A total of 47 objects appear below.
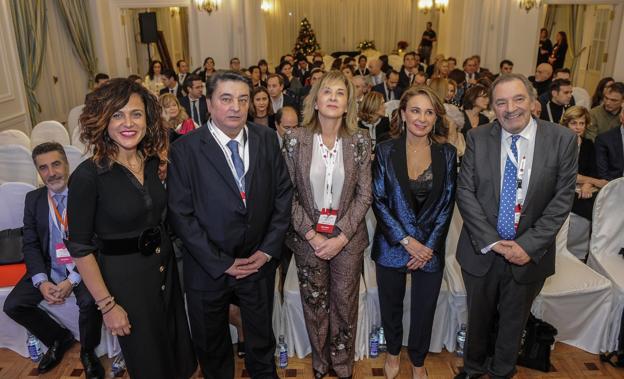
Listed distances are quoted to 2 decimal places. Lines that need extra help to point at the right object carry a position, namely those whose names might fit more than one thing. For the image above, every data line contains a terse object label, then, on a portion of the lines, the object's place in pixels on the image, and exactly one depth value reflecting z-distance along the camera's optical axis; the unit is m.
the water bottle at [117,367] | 2.97
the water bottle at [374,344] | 3.10
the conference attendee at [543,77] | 7.72
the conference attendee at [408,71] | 9.08
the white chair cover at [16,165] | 4.27
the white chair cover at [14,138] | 4.93
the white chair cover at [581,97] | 7.29
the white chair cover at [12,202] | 3.19
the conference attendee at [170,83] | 7.96
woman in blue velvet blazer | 2.52
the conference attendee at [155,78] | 9.04
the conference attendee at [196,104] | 6.04
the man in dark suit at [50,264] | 2.81
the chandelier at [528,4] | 9.94
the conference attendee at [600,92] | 6.46
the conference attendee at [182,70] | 9.52
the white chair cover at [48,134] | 5.31
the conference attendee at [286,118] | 4.20
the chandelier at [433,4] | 13.25
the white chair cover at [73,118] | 6.61
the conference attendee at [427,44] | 15.20
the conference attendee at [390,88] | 7.70
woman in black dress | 1.96
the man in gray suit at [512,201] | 2.35
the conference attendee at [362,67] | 10.80
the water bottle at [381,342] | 3.14
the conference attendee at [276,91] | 6.08
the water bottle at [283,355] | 3.03
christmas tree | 18.08
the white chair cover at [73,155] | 4.27
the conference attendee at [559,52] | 11.21
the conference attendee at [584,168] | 3.89
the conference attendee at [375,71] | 9.60
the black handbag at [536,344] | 2.88
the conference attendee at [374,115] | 5.04
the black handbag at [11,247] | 3.10
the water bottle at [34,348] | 3.08
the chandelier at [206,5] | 10.29
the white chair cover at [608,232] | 3.26
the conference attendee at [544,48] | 11.57
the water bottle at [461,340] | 3.08
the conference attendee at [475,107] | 5.04
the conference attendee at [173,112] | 4.64
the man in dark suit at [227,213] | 2.22
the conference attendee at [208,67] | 9.75
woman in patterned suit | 2.50
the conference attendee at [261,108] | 4.83
